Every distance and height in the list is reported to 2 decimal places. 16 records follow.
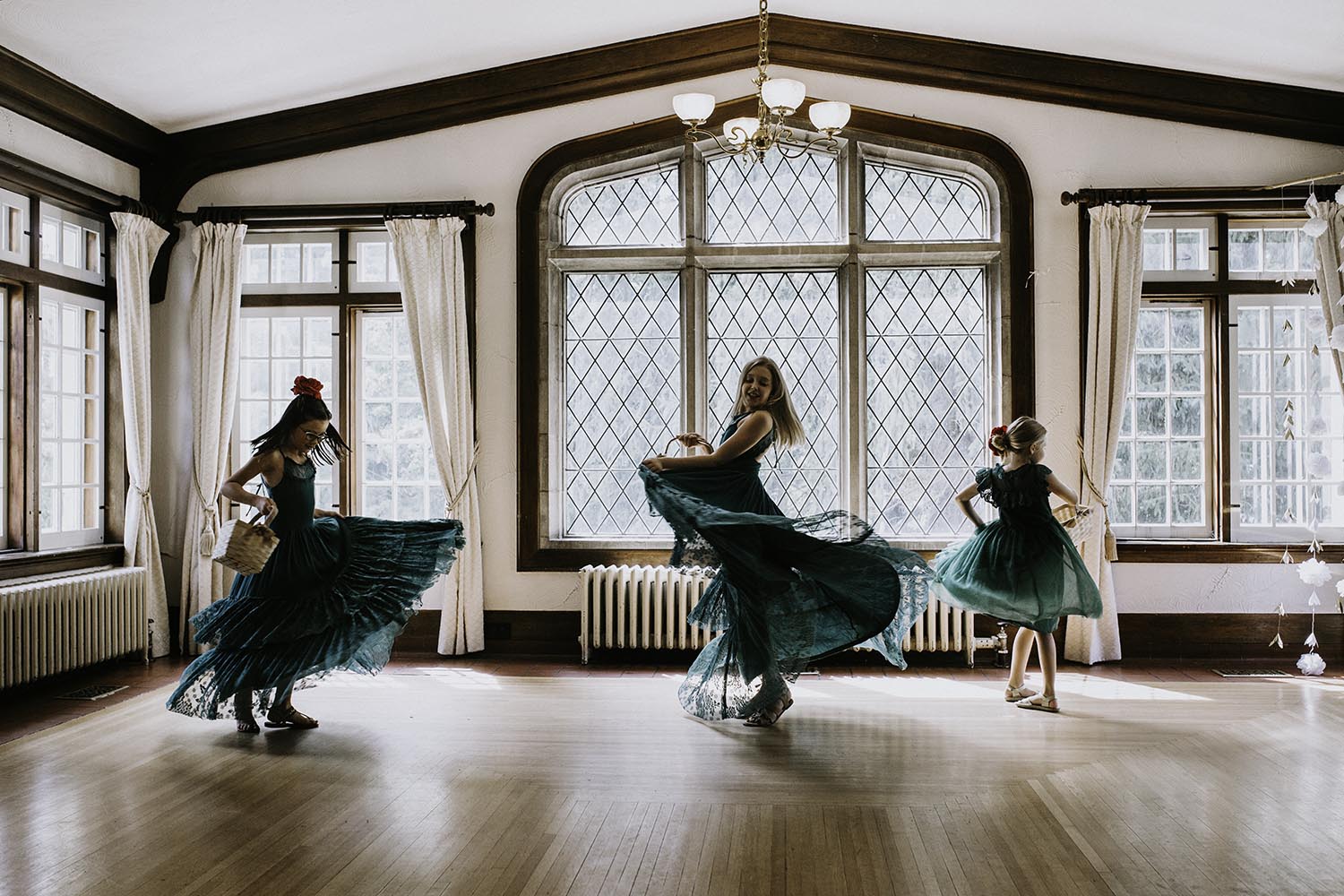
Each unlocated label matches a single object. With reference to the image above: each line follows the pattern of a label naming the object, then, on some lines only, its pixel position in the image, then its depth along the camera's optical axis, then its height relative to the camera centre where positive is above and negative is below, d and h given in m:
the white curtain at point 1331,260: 6.14 +1.19
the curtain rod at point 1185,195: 6.17 +1.61
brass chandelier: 4.39 +1.59
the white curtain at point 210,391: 6.48 +0.43
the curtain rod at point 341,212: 6.42 +1.61
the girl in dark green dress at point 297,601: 4.31 -0.65
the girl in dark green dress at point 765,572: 4.29 -0.52
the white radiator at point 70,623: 5.12 -0.93
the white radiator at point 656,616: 6.07 -1.00
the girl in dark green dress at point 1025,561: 4.82 -0.54
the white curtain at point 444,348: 6.38 +0.70
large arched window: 6.48 +0.85
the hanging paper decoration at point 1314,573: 5.92 -0.73
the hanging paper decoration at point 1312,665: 5.76 -1.24
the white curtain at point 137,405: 6.31 +0.33
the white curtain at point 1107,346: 6.12 +0.66
